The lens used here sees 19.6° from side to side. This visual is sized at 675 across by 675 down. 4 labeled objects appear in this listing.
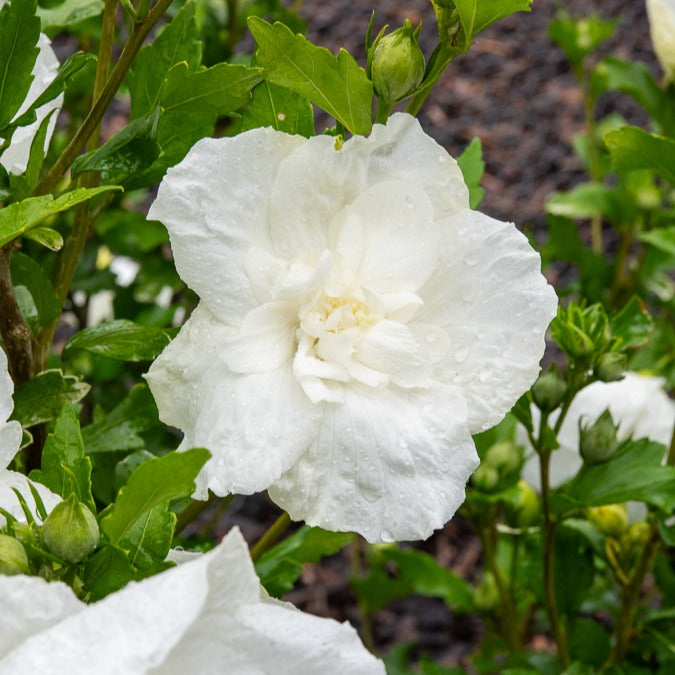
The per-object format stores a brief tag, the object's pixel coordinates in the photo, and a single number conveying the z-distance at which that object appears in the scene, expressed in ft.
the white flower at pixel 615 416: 2.14
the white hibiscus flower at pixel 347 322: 1.48
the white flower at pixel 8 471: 1.44
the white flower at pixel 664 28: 2.29
